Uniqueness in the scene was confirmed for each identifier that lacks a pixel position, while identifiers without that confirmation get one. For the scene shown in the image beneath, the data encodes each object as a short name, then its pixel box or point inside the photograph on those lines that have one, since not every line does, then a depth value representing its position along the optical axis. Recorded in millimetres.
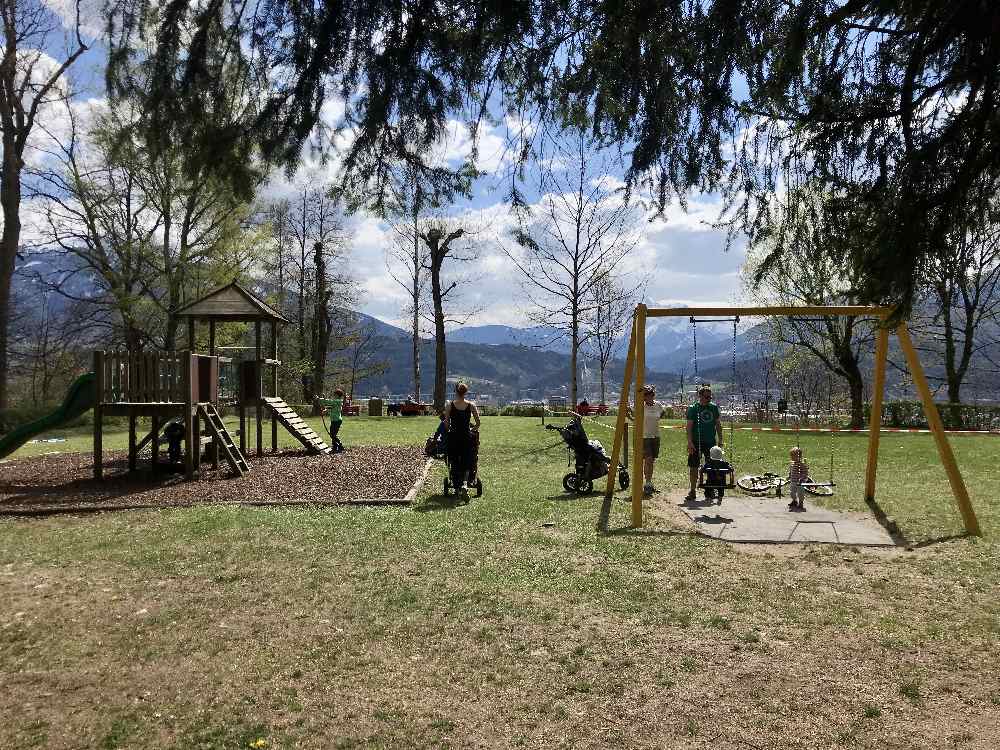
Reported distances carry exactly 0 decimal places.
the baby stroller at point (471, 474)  10367
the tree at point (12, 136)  21841
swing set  8078
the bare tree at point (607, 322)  38219
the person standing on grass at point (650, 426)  10148
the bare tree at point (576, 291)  30422
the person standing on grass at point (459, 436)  10219
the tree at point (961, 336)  31531
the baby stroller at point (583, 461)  10695
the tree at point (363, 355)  46375
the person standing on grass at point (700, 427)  10336
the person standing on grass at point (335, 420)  17469
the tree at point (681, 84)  3789
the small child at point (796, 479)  9469
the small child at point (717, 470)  9867
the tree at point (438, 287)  37312
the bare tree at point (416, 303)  39234
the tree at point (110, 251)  29156
